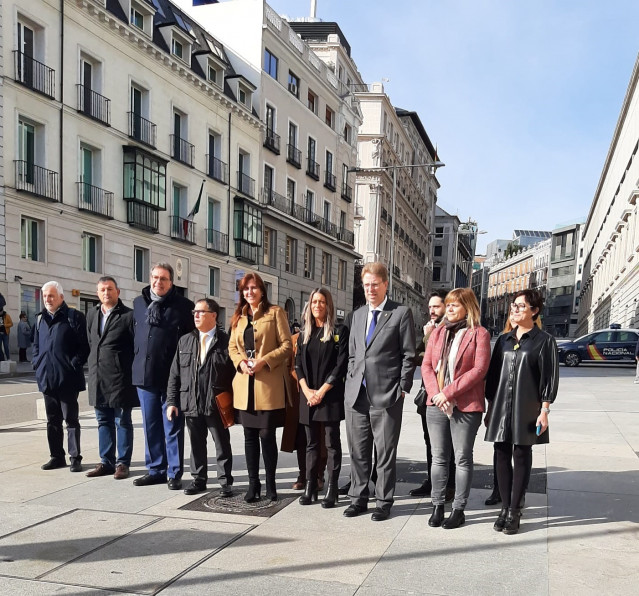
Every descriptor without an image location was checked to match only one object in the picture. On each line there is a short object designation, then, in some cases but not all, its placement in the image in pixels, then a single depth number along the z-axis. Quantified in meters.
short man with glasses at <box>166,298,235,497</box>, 5.30
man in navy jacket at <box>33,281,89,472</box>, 6.03
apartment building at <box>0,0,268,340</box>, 20.44
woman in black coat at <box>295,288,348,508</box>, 5.04
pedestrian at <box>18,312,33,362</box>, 19.17
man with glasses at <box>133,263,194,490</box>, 5.56
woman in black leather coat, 4.41
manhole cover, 4.85
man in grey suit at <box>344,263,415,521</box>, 4.74
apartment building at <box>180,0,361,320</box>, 32.94
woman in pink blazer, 4.49
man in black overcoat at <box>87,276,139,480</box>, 5.80
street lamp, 37.23
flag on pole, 27.41
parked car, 24.02
